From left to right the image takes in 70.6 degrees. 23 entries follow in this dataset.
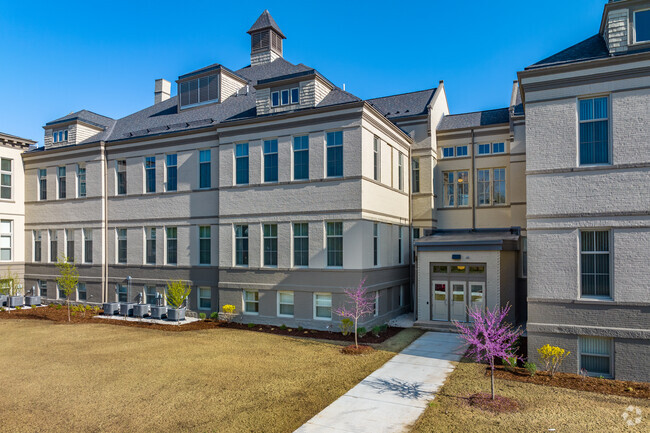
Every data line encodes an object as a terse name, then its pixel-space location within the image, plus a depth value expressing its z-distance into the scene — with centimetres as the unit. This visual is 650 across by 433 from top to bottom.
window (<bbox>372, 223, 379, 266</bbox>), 2269
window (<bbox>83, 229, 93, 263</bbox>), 2972
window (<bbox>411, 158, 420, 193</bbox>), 2808
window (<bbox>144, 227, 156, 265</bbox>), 2781
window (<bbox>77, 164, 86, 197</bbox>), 3025
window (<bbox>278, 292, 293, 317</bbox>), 2291
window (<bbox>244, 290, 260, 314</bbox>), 2378
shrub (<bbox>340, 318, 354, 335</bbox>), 2062
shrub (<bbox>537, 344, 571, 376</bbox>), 1443
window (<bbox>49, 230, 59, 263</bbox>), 3111
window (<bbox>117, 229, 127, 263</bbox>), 2892
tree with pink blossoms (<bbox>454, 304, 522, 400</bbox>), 1231
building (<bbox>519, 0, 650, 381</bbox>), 1434
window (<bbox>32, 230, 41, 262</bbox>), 3188
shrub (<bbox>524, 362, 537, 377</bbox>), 1450
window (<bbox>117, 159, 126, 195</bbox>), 2911
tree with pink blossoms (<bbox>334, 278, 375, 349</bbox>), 2008
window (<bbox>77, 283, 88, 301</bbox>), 2988
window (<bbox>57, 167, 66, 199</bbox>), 3122
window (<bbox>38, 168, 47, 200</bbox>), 3198
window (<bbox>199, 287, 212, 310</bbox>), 2591
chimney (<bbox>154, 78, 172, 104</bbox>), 3631
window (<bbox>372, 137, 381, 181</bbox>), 2316
